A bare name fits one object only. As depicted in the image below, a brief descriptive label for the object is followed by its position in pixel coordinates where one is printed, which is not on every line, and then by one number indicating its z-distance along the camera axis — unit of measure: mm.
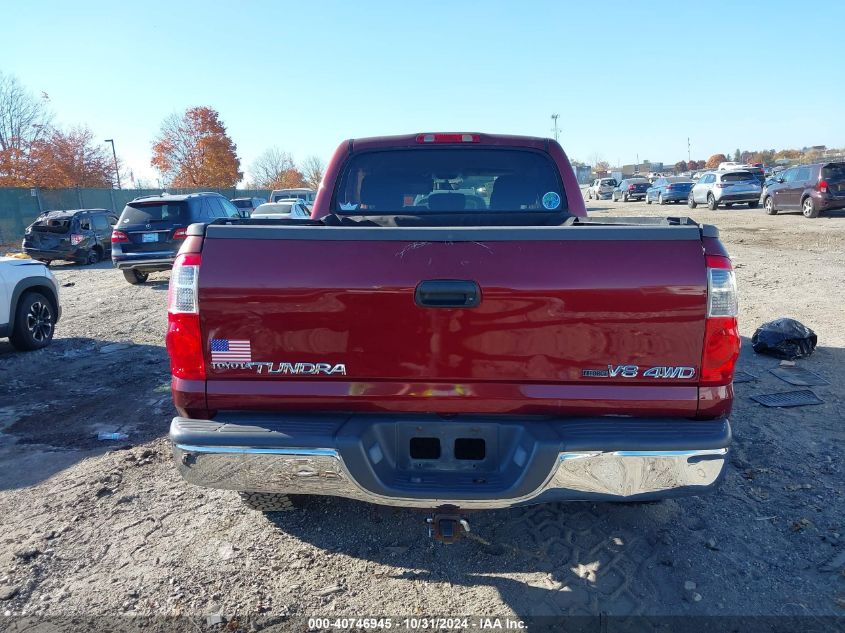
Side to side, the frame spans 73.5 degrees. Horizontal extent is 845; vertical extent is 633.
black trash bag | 5941
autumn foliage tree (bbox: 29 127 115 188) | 38000
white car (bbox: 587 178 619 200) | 54006
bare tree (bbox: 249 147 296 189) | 74125
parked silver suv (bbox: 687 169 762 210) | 25875
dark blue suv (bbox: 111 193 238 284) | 11992
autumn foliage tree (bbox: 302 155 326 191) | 73750
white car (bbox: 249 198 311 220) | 19309
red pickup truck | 2260
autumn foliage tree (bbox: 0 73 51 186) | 36625
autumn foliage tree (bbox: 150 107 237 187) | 51625
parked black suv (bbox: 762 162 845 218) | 18766
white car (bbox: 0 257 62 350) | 6902
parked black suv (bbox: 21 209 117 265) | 16688
